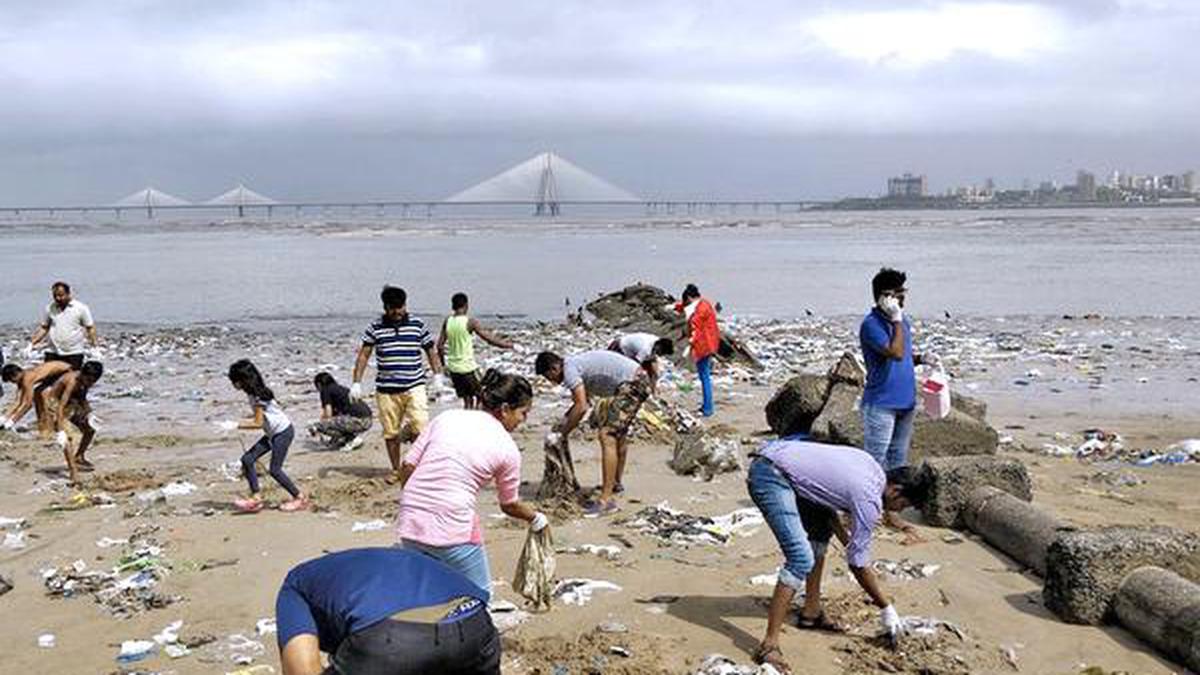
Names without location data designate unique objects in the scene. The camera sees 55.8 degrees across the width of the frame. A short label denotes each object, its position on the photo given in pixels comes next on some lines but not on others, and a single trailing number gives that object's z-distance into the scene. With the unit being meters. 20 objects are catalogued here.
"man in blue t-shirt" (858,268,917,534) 6.80
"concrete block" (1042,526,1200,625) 5.64
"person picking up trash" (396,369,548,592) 4.43
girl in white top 7.88
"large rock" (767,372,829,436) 10.17
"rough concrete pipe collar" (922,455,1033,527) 7.38
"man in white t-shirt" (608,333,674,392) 8.47
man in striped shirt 8.52
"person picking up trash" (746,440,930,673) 5.02
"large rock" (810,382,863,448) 8.88
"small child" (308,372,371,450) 10.69
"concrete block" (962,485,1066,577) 6.46
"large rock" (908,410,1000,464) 8.91
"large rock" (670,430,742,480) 9.12
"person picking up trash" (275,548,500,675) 3.00
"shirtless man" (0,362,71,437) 10.55
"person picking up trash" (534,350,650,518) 7.95
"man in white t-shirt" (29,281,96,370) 10.47
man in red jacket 12.03
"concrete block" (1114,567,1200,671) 5.10
